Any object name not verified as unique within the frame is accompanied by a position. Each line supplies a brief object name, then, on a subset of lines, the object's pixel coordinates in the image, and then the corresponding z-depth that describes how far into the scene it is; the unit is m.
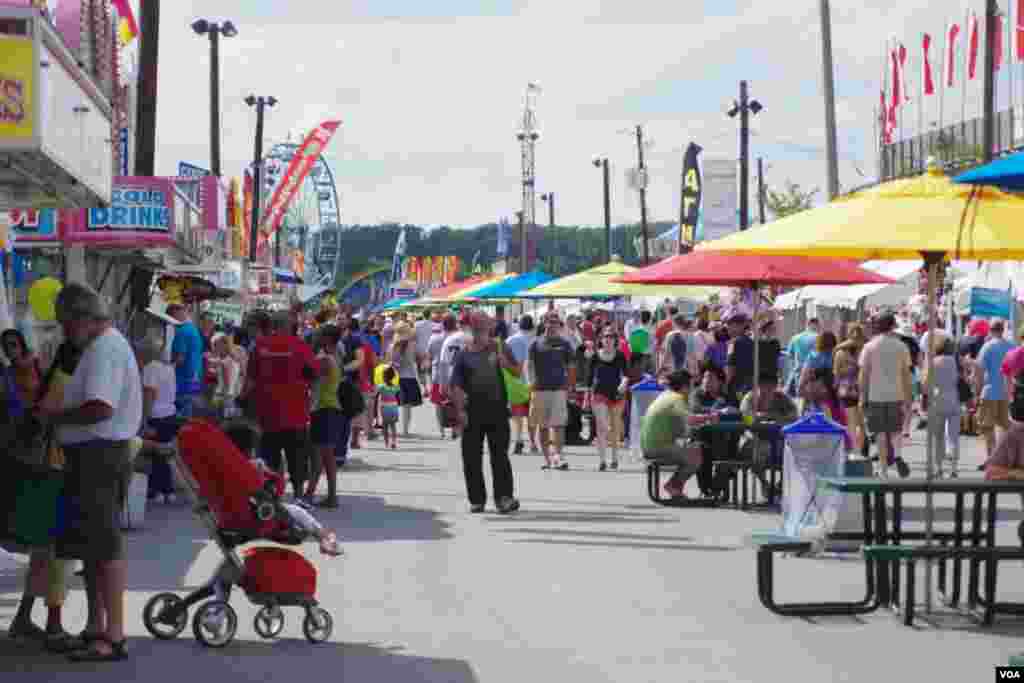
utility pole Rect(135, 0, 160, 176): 27.83
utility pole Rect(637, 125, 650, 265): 89.31
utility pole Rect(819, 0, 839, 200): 37.28
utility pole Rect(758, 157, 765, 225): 94.62
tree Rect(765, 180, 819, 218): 109.94
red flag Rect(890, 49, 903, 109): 70.69
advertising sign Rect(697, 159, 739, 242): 68.81
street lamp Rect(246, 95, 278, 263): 67.25
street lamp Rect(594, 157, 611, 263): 103.81
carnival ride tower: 111.69
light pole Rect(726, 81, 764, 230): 63.19
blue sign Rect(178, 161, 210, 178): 41.15
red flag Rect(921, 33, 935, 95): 65.50
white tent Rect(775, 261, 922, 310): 33.03
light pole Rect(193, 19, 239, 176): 52.12
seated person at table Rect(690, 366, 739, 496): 18.89
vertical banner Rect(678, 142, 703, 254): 61.16
